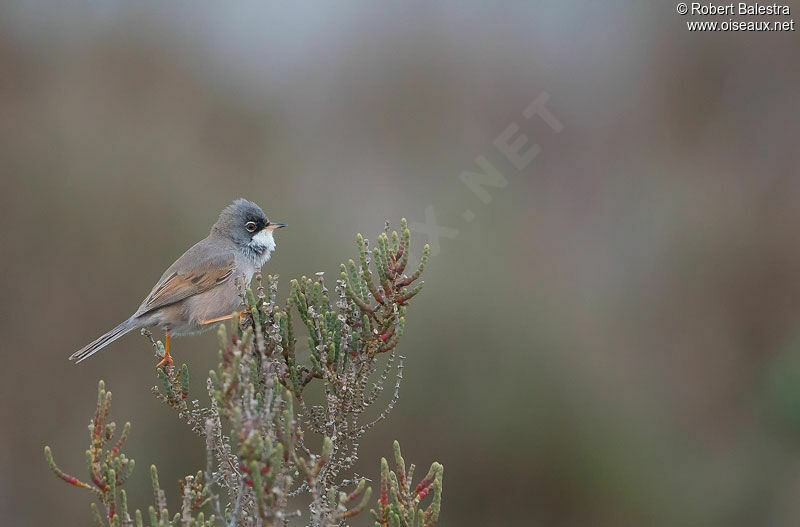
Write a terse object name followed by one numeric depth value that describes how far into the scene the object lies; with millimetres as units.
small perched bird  9344
